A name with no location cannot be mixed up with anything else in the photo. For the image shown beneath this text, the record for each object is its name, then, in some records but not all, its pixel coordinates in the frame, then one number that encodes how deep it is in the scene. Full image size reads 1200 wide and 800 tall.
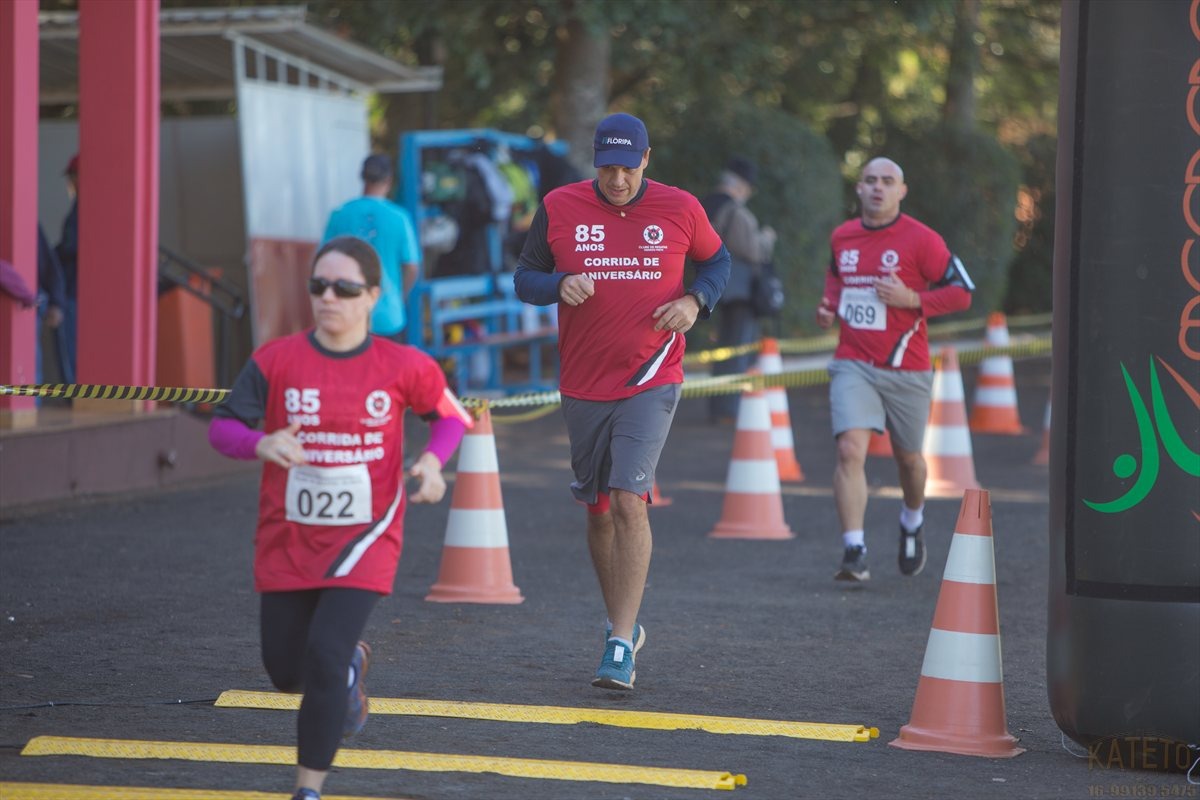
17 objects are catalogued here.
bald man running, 19.42
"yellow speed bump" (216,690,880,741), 12.54
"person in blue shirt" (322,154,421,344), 26.94
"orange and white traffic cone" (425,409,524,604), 18.05
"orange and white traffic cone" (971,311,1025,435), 36.69
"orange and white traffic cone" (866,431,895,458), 32.77
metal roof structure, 33.31
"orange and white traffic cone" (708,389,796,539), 22.95
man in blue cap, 14.19
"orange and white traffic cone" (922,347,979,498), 27.05
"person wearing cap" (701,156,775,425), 33.53
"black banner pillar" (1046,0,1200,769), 11.34
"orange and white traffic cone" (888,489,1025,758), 12.22
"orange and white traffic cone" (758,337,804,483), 29.22
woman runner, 10.18
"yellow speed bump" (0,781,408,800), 10.20
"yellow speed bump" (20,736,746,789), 11.12
